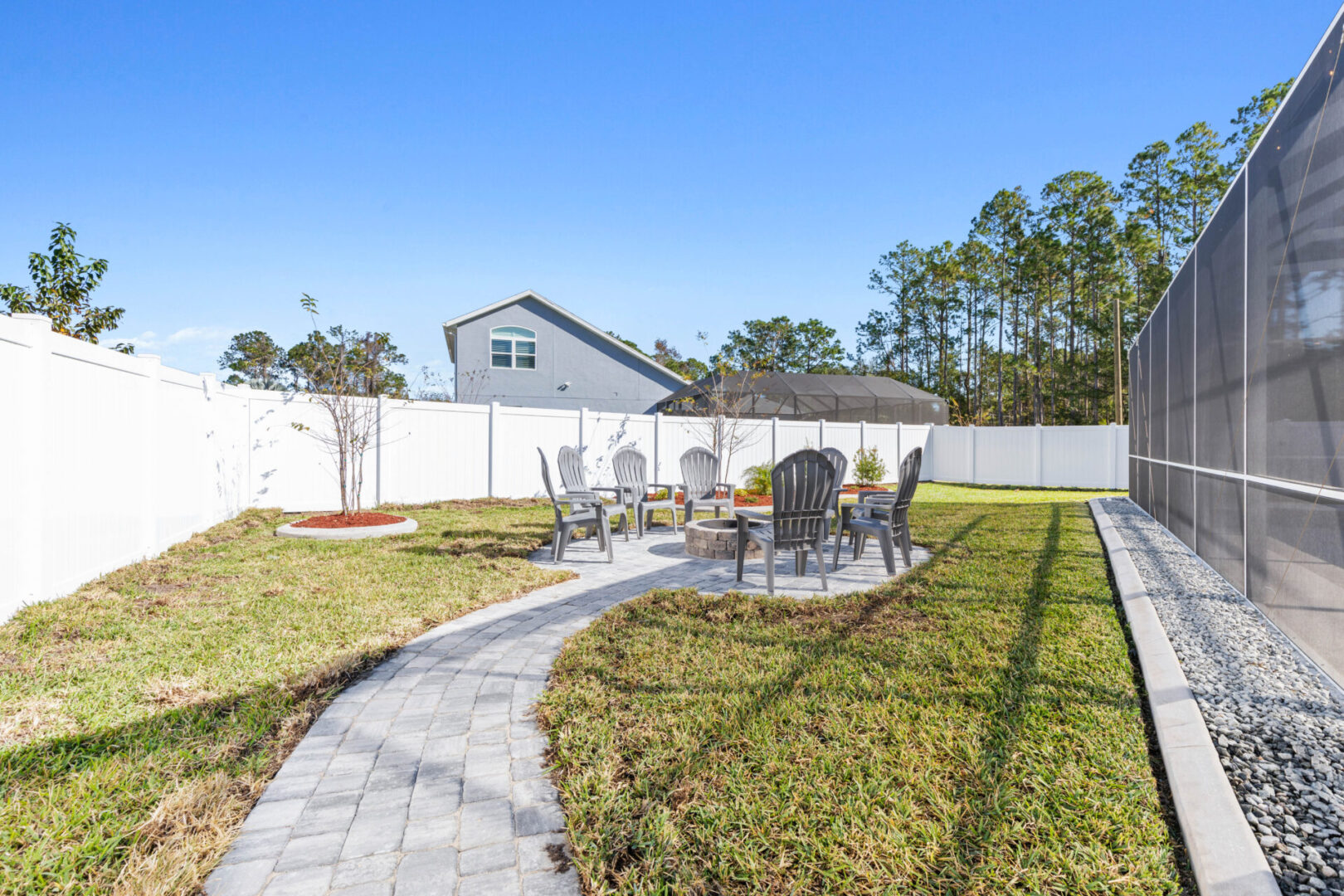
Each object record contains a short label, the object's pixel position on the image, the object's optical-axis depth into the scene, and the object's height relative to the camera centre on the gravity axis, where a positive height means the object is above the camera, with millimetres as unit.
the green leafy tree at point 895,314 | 35281 +8753
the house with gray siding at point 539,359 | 19953 +3345
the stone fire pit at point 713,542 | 6035 -880
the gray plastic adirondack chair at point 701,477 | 7829 -290
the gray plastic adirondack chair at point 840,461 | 8326 -72
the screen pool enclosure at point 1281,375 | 2500 +451
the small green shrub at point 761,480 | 12070 -495
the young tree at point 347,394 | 8227 +909
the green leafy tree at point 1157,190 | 23156 +10507
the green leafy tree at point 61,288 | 7773 +2222
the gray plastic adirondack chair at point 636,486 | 7496 -403
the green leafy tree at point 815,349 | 39875 +7192
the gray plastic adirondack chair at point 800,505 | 4707 -397
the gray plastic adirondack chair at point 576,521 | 6004 -667
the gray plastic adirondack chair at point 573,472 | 7199 -203
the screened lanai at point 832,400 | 19906 +1963
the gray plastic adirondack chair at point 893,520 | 5199 -589
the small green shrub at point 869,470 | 14938 -336
